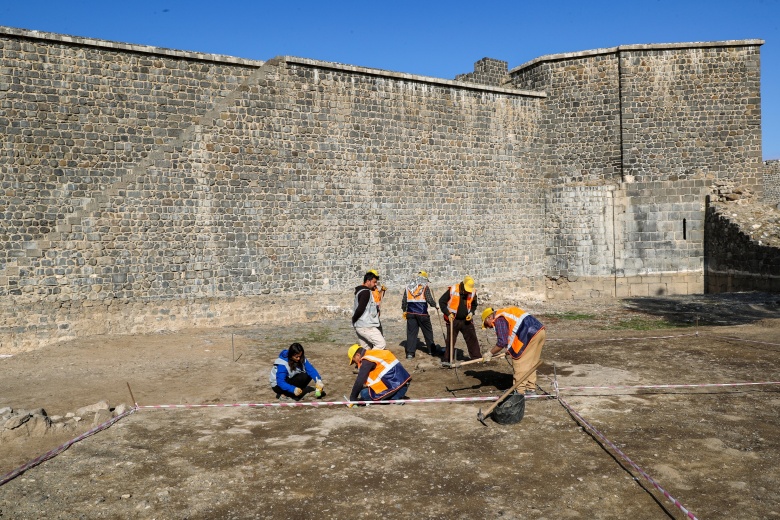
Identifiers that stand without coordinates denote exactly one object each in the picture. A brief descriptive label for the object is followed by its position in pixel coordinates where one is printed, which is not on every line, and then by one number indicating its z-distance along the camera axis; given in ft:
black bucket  20.70
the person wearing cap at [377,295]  30.04
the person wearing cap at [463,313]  31.73
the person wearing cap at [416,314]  34.76
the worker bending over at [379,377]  23.00
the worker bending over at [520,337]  22.93
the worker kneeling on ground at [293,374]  24.73
